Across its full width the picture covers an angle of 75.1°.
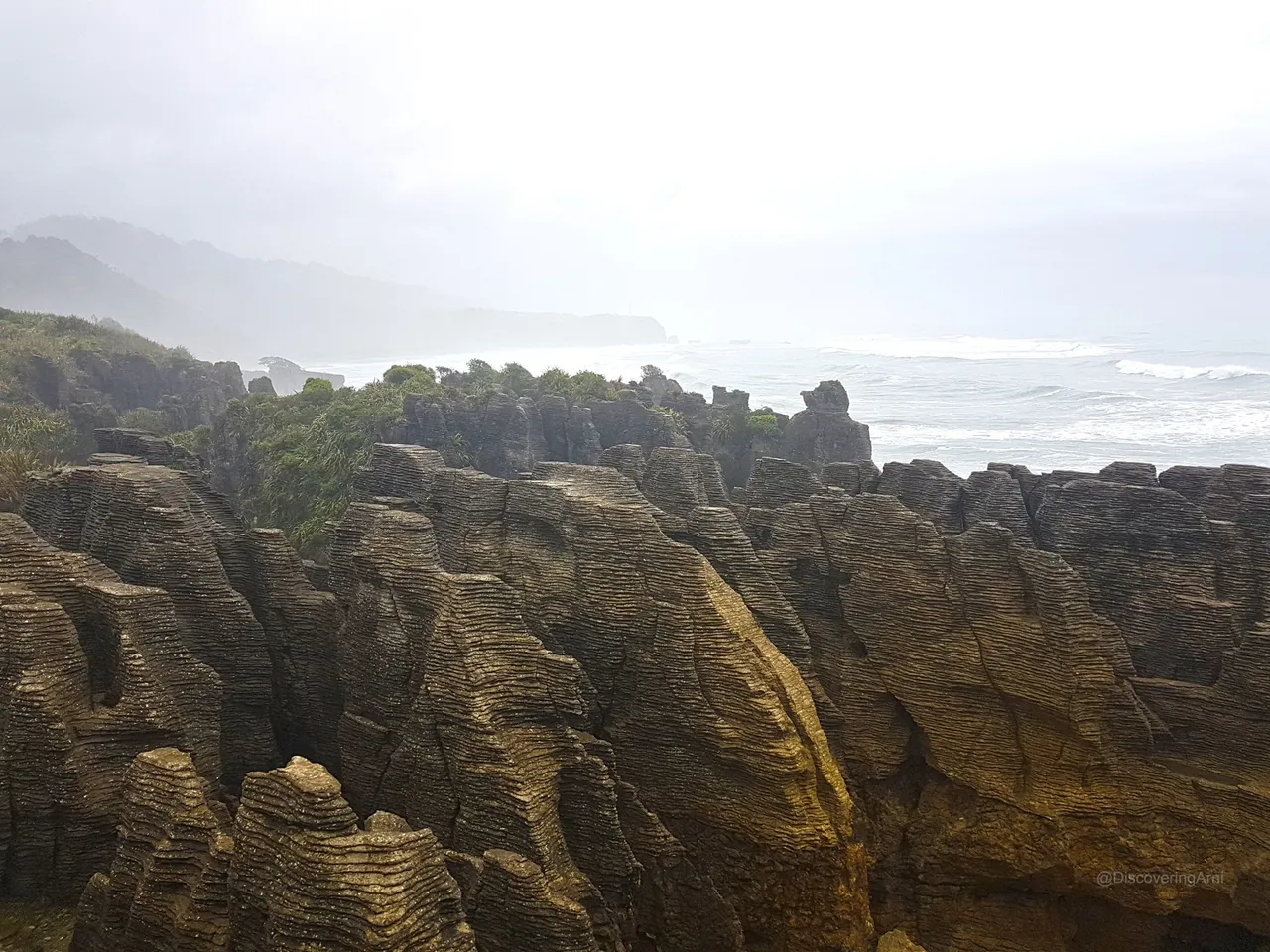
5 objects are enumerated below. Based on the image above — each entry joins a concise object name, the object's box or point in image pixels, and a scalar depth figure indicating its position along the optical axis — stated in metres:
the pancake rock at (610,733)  9.58
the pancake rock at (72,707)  9.40
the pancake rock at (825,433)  33.66
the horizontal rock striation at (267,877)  6.45
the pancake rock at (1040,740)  11.52
